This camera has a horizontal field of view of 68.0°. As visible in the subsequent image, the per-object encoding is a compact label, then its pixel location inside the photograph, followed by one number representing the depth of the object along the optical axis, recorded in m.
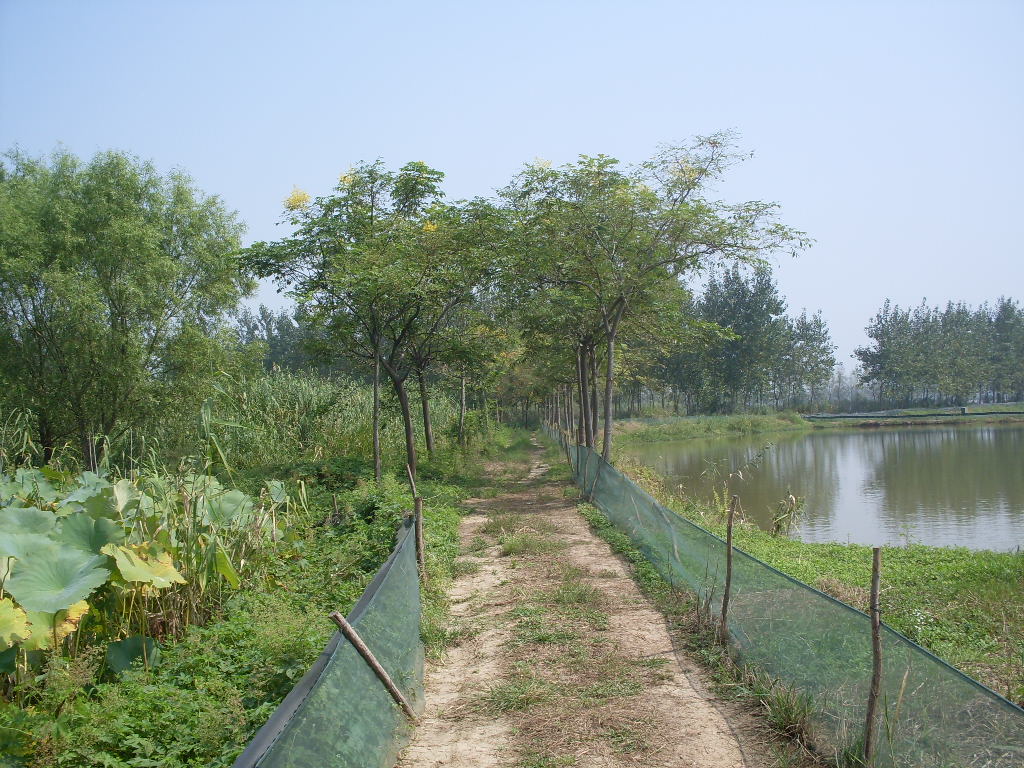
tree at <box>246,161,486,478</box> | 14.84
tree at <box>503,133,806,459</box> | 14.12
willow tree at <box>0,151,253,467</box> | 19.55
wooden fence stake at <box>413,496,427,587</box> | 8.16
